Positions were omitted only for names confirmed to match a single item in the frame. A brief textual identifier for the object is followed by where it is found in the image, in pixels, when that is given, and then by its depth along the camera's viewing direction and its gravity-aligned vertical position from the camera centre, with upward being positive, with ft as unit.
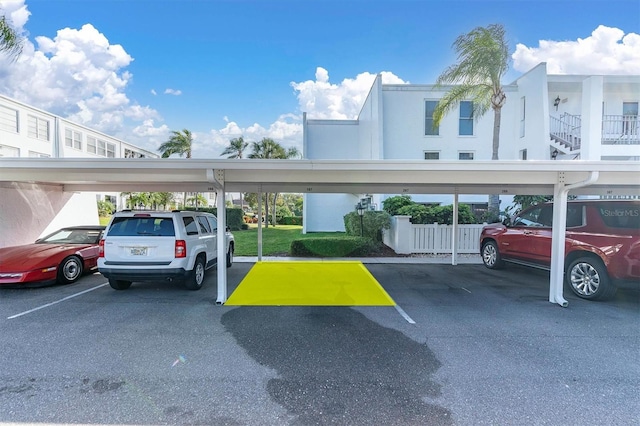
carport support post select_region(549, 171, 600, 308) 19.71 -2.27
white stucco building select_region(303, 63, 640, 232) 42.55 +12.14
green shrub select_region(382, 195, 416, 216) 44.98 -0.12
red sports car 21.58 -4.38
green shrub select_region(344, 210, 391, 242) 42.55 -2.81
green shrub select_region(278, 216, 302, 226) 99.70 -5.93
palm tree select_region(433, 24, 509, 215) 36.47 +15.45
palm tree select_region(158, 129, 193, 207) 91.04 +16.02
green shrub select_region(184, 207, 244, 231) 76.69 -4.45
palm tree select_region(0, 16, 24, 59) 28.32 +14.31
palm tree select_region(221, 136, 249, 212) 88.89 +15.04
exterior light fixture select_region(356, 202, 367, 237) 40.46 -1.65
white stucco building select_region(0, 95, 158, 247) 29.01 +10.55
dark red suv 18.98 -2.62
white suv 20.30 -3.10
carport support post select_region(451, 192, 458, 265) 34.58 -3.59
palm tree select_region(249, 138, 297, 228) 86.28 +14.14
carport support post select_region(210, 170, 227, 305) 19.73 -2.80
